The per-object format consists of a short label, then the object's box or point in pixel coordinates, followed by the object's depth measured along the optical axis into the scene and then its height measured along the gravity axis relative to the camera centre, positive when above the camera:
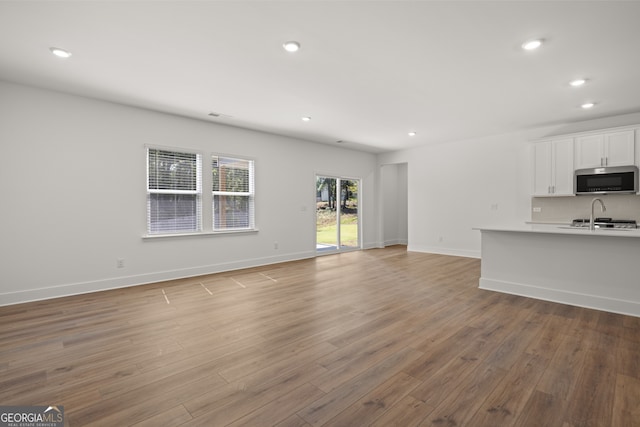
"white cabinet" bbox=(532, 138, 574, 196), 5.47 +0.80
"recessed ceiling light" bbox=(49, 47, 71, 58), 2.98 +1.63
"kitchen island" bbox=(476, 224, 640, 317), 3.35 -0.69
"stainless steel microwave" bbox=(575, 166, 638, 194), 4.88 +0.51
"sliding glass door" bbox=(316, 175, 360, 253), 7.68 -0.08
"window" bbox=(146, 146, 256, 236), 4.97 +0.34
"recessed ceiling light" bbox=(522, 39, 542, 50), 2.84 +1.61
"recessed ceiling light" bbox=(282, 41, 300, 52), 2.88 +1.62
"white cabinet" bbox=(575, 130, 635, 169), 4.92 +1.03
